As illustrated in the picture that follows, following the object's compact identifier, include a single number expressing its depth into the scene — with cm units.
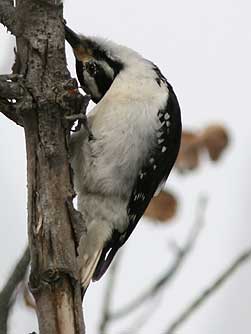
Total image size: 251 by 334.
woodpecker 682
